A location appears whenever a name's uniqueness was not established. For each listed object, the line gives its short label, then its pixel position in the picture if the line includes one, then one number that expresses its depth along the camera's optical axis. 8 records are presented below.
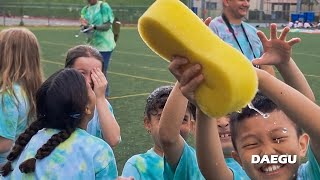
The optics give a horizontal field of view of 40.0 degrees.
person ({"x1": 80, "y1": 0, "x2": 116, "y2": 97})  6.99
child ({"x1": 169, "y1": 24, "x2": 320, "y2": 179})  1.36
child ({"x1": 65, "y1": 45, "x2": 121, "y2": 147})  2.50
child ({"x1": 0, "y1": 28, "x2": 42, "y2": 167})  2.57
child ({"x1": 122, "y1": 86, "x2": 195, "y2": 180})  2.23
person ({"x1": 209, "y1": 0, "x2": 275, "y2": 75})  3.80
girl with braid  1.91
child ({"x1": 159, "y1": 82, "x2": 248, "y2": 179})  1.72
